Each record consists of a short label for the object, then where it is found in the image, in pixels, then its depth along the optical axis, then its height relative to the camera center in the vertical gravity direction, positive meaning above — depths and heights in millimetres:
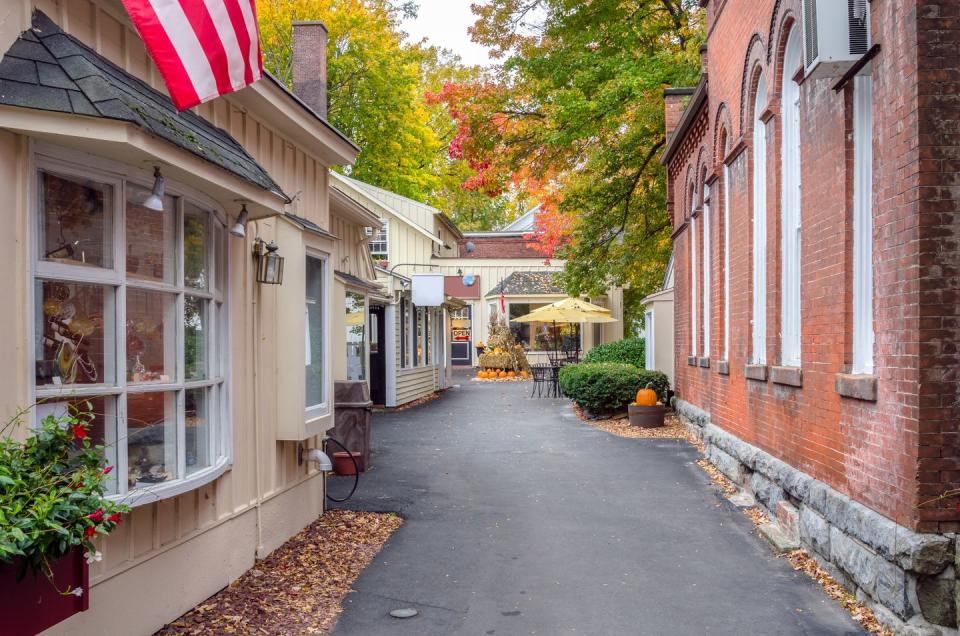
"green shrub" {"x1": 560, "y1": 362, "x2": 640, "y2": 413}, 16891 -1211
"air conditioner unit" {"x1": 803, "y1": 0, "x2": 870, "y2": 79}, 5539 +1973
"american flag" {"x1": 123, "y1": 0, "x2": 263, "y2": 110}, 4160 +1517
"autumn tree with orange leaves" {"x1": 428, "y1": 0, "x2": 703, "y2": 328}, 17672 +4682
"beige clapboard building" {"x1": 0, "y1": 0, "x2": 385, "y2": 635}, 3838 +215
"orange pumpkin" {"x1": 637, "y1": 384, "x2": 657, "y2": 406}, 15859 -1336
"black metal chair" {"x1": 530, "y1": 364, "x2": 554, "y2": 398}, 23912 -1440
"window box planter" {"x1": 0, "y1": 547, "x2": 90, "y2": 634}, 2967 -990
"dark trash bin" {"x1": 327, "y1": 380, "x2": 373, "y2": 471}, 10742 -1130
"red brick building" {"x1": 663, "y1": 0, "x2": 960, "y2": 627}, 4848 +281
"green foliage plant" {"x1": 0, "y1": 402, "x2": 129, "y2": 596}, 2883 -613
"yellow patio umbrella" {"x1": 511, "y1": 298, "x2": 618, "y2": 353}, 24516 +451
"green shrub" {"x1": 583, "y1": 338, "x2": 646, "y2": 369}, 20953 -648
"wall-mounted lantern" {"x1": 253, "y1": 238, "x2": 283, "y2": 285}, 6539 +523
